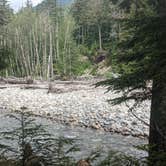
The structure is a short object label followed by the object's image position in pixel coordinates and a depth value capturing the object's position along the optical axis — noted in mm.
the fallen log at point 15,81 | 25005
